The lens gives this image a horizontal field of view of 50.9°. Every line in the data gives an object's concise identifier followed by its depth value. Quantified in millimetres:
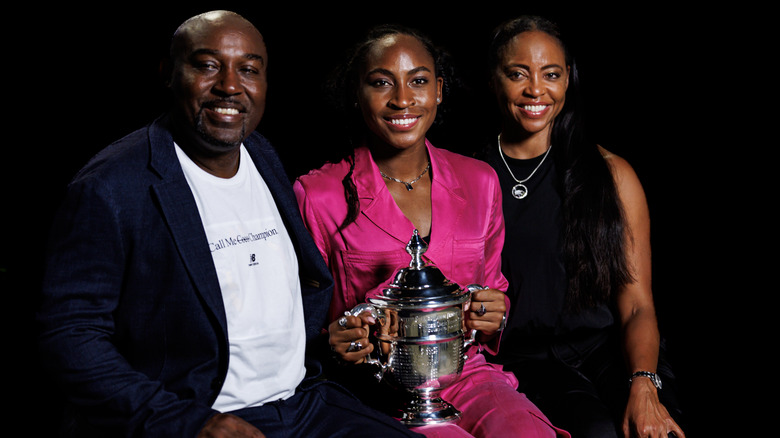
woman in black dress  2752
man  1787
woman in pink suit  2502
